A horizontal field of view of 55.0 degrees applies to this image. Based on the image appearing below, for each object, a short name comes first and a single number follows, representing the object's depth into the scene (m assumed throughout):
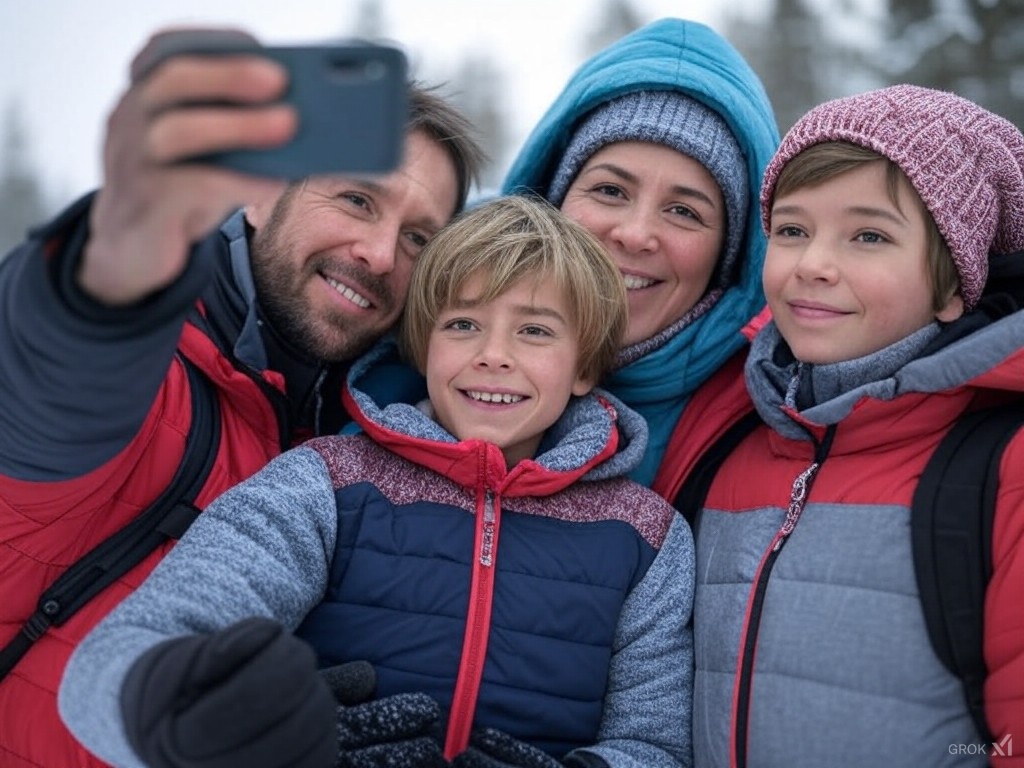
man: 0.38
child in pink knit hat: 0.59
